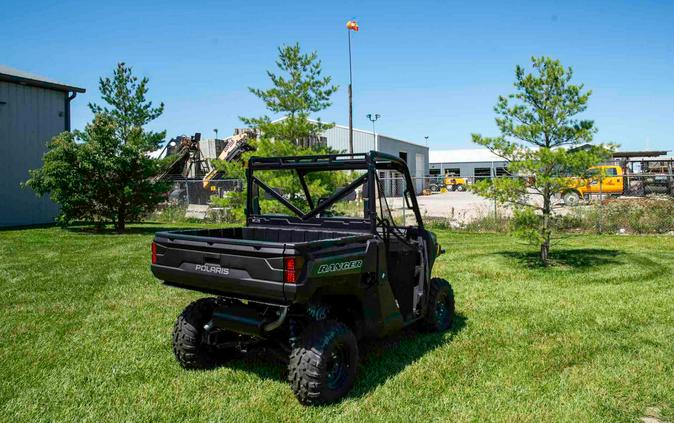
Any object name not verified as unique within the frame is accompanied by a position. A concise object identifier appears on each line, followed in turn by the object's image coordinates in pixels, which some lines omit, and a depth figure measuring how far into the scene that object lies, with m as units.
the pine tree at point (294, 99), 13.46
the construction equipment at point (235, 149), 26.92
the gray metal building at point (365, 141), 37.72
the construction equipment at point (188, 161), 29.84
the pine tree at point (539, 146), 10.40
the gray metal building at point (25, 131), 20.48
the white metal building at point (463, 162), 63.91
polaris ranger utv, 4.18
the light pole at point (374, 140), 37.44
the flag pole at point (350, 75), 23.80
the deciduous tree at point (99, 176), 17.33
